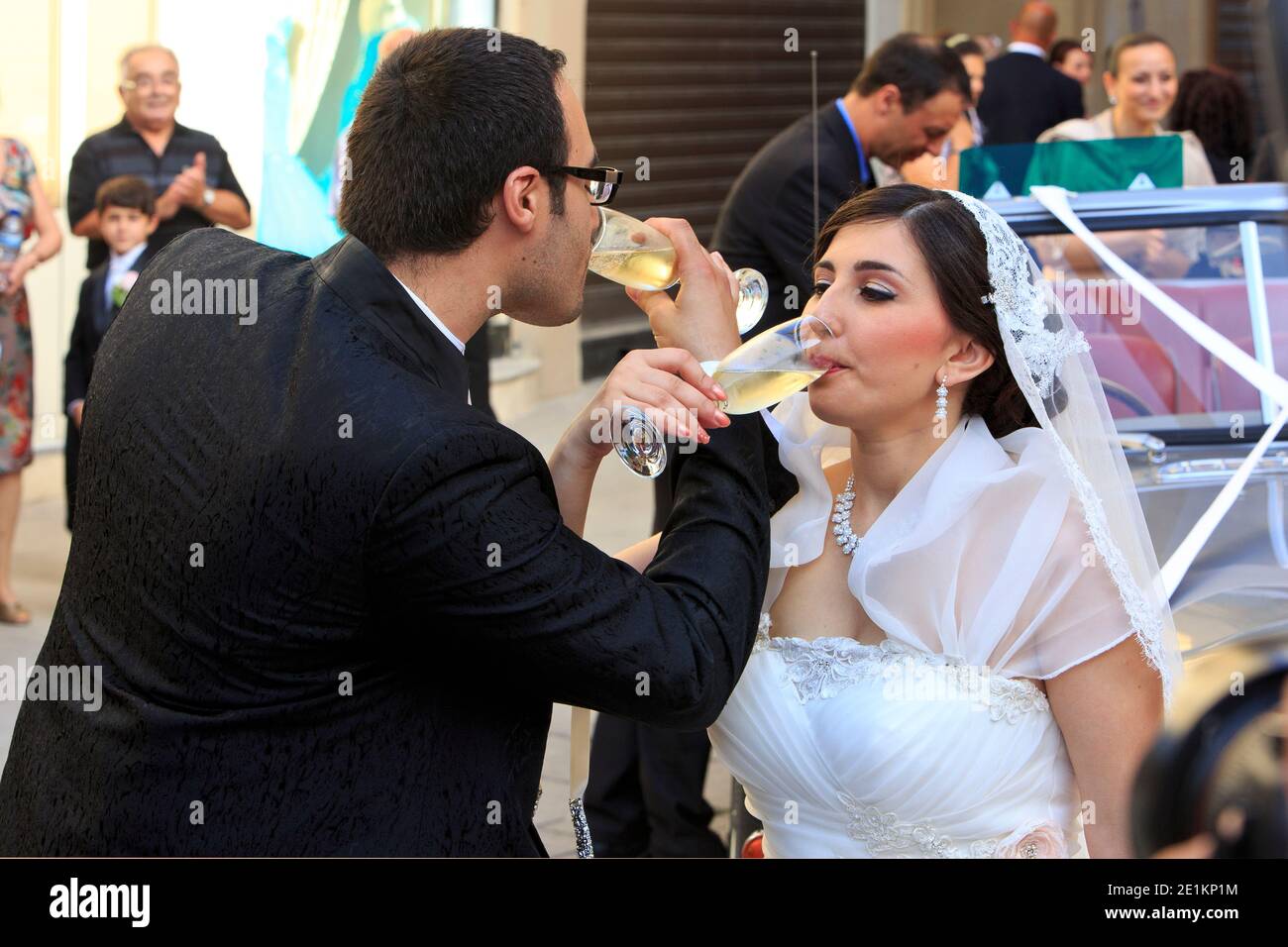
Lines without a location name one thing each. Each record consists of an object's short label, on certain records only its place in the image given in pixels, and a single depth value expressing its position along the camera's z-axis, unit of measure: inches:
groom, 68.6
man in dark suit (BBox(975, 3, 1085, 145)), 352.8
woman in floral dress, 227.0
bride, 92.8
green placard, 188.4
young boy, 231.0
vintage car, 156.9
